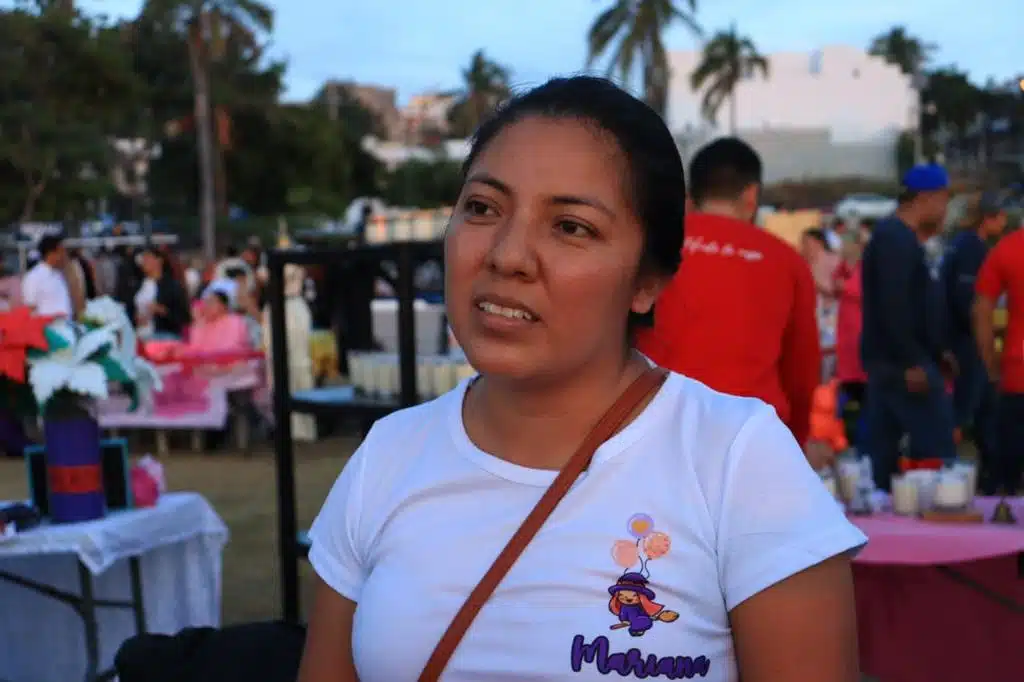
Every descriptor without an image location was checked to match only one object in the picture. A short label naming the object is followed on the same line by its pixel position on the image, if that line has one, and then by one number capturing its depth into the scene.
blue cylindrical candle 4.25
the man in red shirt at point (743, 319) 3.77
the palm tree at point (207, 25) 35.44
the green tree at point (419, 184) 57.56
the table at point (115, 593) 4.60
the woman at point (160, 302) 13.35
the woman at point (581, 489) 1.52
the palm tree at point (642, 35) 36.84
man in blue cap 5.33
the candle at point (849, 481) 3.91
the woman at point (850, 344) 8.80
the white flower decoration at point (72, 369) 4.10
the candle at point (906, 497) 3.83
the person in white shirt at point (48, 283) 10.73
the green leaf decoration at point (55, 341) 4.25
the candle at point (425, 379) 4.78
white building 69.44
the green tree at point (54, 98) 29.23
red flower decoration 4.16
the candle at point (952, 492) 3.75
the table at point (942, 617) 3.88
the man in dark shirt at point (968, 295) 8.13
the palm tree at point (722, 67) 65.31
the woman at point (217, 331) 10.95
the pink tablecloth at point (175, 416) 10.70
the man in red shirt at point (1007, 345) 5.40
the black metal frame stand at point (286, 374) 4.55
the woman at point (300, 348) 9.27
